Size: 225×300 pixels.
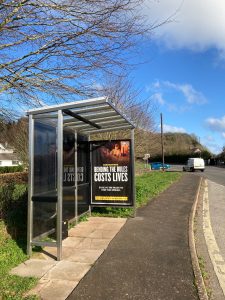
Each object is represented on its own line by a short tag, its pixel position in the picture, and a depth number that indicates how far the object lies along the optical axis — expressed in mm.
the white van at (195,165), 31836
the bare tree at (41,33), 3436
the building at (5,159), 48785
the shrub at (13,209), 4495
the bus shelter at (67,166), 3773
